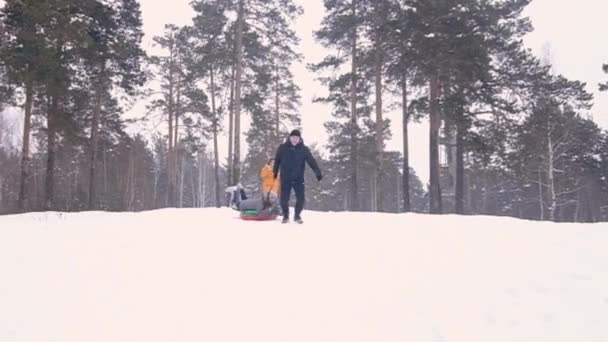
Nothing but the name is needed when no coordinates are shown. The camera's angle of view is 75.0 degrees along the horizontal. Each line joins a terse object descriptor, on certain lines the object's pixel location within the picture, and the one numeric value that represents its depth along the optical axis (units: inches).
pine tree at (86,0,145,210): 630.5
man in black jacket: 330.6
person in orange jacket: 375.6
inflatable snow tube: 369.4
